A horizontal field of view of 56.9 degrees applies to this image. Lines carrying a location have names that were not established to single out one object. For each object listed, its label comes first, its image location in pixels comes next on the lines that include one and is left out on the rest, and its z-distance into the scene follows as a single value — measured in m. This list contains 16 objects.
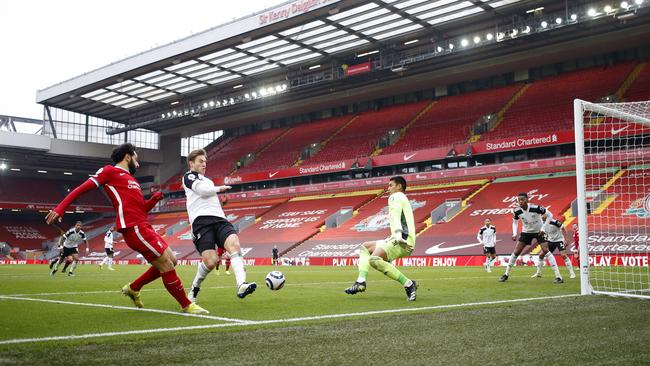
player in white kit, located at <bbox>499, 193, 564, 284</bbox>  14.04
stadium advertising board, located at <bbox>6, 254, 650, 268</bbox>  22.56
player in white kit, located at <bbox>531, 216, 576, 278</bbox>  15.25
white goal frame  9.98
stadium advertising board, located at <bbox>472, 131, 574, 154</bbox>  34.03
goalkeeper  9.09
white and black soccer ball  8.38
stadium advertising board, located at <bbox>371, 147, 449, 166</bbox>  39.44
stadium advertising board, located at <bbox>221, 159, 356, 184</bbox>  44.62
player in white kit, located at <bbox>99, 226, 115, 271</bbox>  28.28
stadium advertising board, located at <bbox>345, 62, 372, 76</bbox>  40.12
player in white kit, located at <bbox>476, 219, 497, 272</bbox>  21.13
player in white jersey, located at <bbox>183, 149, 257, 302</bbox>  7.86
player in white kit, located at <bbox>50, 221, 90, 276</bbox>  20.95
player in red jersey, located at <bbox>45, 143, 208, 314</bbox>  7.35
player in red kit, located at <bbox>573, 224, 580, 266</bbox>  21.37
